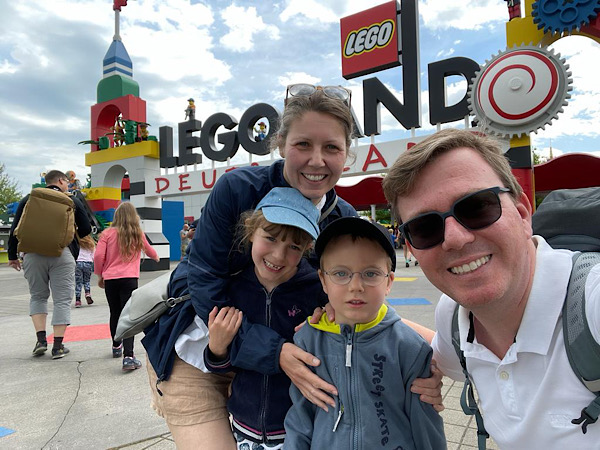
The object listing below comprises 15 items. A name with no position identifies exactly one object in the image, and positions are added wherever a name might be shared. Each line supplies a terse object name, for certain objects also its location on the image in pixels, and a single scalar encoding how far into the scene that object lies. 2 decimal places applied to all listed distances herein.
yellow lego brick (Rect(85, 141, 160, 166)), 17.05
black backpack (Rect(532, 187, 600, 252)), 1.21
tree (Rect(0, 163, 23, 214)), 32.91
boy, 1.43
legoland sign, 11.73
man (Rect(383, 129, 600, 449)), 1.08
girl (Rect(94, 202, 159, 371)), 4.57
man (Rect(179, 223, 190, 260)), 14.79
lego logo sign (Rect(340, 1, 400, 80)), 13.12
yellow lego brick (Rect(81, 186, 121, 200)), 17.77
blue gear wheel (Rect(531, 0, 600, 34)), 7.10
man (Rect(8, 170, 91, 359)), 4.58
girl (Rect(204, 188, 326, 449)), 1.62
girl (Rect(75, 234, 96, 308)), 7.68
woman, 1.73
